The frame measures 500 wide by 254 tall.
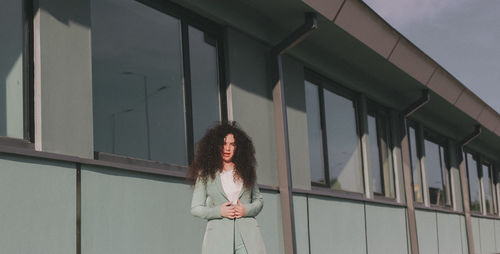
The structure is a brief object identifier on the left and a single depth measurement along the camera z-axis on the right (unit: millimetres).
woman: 5105
